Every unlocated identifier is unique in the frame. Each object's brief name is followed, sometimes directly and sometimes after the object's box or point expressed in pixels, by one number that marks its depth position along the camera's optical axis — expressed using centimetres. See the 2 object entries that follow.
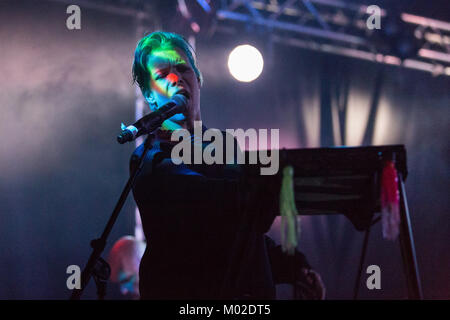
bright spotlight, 591
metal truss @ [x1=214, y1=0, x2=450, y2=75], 604
